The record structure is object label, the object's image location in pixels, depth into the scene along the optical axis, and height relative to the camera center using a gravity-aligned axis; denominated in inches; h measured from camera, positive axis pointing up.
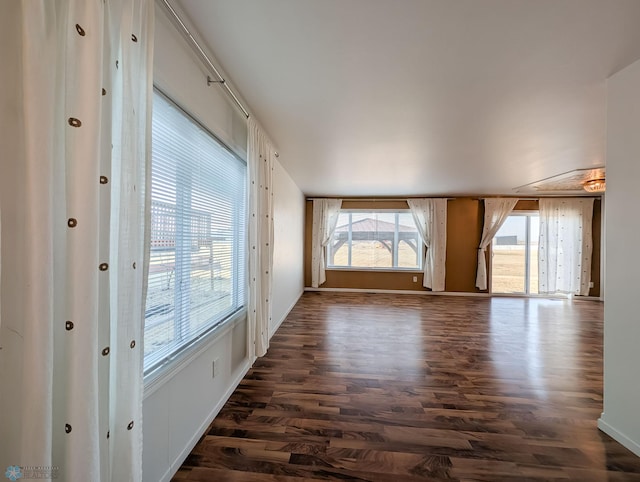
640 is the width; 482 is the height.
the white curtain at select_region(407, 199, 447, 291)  221.3 +8.1
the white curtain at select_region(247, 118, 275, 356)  82.5 +2.2
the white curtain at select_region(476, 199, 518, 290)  215.2 +19.2
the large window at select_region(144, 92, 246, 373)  47.7 +0.8
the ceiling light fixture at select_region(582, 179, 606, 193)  143.9 +35.3
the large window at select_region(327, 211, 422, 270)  233.9 -0.3
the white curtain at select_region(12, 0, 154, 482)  23.3 +0.1
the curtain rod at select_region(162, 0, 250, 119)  44.6 +39.5
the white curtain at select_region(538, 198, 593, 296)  207.6 -0.5
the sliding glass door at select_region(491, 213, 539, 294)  217.8 -10.3
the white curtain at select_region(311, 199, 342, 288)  232.5 +9.5
